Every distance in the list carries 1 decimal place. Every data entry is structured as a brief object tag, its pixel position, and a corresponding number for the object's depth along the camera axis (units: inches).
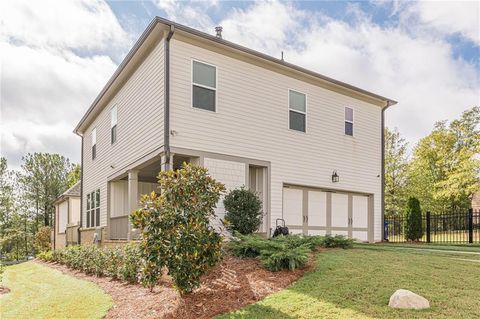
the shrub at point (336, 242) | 374.6
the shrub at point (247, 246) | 302.5
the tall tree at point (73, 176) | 1539.4
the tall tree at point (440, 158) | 1109.1
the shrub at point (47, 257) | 656.4
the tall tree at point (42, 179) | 1515.7
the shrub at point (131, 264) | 311.9
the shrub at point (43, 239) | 1140.9
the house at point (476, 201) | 1090.1
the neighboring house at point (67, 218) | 805.9
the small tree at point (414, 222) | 614.2
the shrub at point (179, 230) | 234.1
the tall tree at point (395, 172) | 1105.4
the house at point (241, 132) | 400.8
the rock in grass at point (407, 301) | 193.2
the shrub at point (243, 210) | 380.5
